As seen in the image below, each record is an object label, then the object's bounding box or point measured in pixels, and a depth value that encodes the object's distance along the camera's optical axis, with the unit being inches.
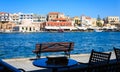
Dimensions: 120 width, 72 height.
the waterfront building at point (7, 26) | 2562.3
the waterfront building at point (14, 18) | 2899.4
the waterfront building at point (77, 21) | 2904.8
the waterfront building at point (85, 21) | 2900.3
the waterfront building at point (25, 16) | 2922.2
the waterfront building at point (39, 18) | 2909.9
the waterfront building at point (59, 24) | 2535.0
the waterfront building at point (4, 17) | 2899.4
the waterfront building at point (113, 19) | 3162.2
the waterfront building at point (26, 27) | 2522.9
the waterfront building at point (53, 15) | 2844.7
